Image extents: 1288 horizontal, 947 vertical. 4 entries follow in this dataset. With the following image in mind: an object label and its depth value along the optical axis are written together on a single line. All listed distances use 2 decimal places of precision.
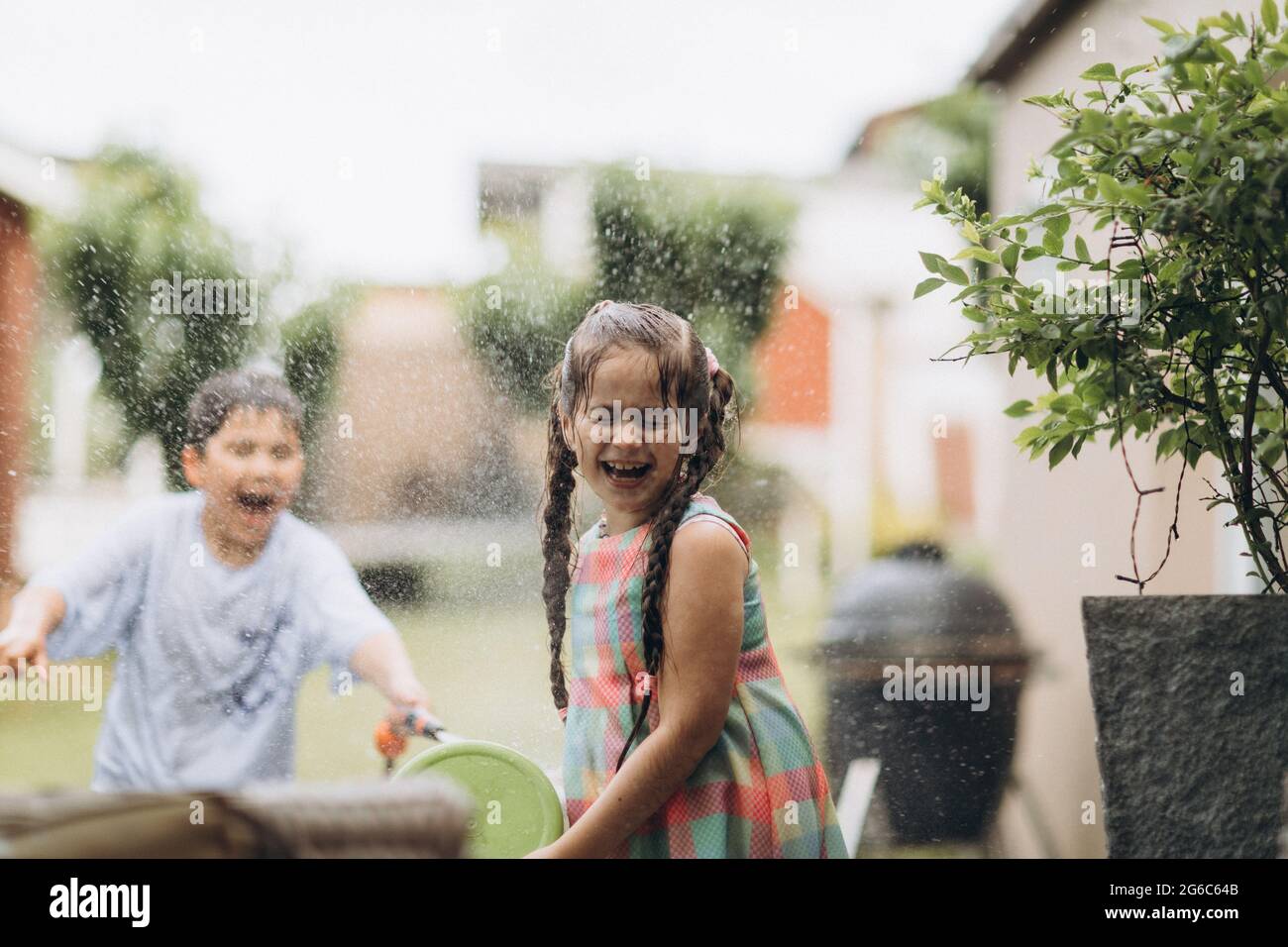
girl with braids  1.33
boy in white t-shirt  1.99
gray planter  1.47
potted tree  1.35
